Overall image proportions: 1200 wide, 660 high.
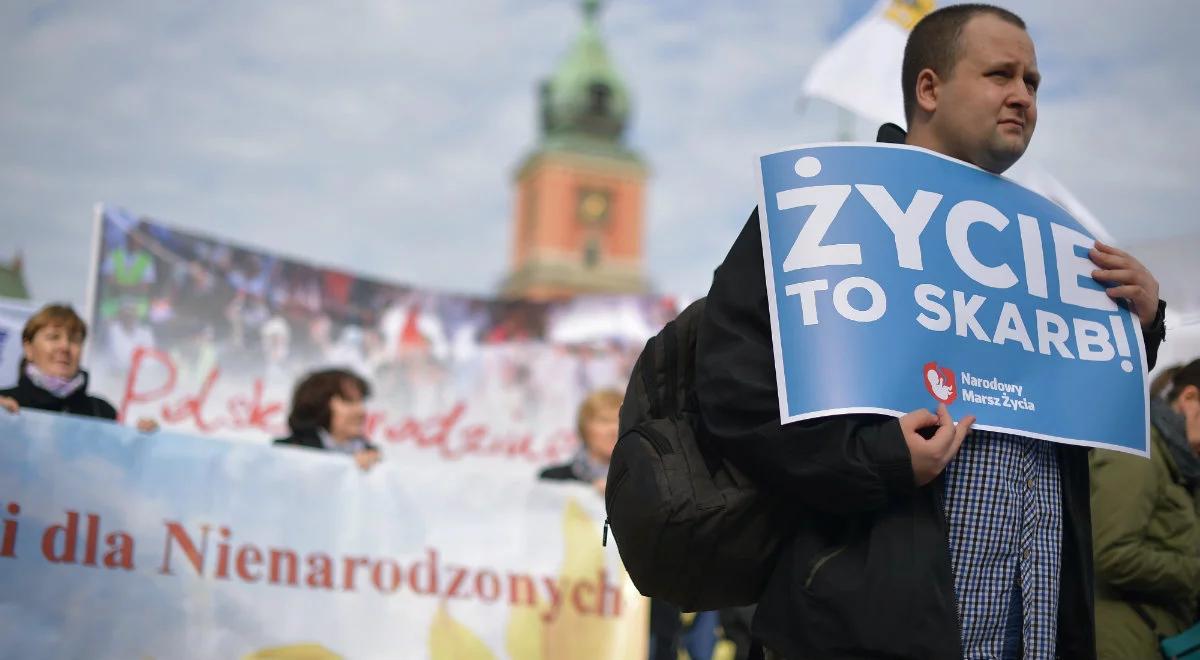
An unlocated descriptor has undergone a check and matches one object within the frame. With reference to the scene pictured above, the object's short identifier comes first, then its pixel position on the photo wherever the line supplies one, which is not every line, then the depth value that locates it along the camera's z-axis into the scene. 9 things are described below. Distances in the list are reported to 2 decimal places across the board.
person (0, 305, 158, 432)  5.35
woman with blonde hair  7.18
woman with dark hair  6.34
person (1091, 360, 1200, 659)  3.54
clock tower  92.06
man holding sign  1.94
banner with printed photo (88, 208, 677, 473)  8.69
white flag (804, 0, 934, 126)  6.12
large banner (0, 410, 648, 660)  4.70
